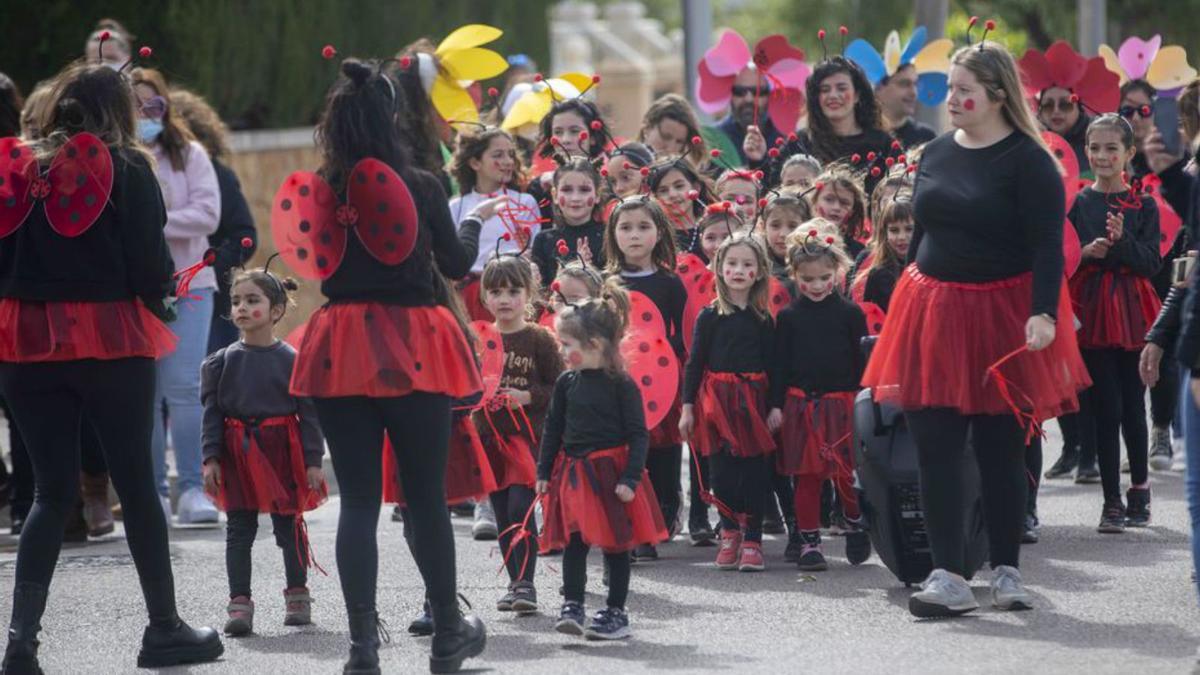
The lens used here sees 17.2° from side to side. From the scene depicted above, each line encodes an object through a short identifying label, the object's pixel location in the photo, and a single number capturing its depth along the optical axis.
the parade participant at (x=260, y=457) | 14.69
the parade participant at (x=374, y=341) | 12.19
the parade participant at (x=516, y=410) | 14.85
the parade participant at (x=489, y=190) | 19.21
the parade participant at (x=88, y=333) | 13.00
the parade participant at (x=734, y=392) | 16.45
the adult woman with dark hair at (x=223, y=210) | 20.66
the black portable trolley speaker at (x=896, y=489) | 15.05
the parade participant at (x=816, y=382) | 16.43
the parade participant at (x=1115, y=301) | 17.79
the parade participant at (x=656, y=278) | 17.08
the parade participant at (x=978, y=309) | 13.66
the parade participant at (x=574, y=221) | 18.09
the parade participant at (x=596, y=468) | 13.77
